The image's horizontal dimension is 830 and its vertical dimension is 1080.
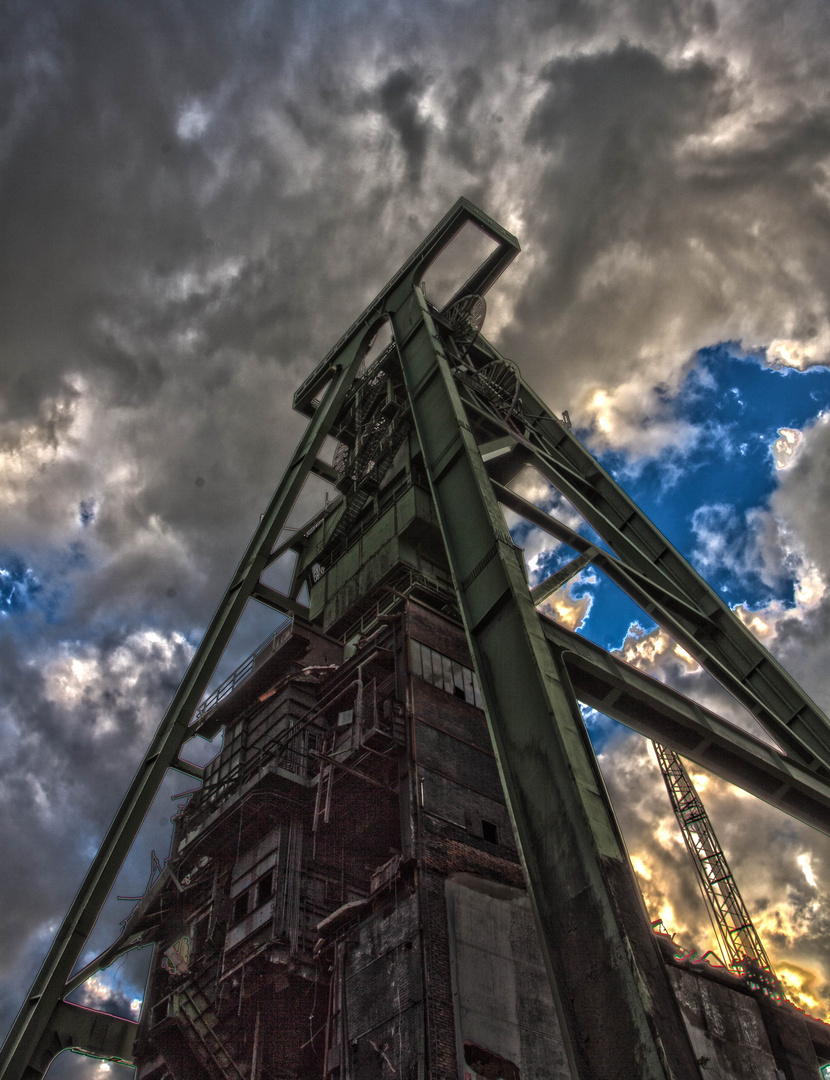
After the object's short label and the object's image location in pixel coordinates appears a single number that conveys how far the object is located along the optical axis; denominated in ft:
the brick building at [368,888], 42.42
